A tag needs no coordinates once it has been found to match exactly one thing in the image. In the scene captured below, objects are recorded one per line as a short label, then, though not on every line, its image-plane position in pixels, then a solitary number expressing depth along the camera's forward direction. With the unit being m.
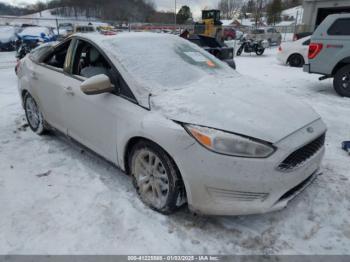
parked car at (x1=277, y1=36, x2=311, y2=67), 11.77
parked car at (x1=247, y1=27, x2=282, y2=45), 24.08
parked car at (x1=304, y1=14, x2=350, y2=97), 6.61
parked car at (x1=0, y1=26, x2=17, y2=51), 17.48
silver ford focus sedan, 2.14
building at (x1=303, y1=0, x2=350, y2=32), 21.73
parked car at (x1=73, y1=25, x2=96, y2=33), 16.86
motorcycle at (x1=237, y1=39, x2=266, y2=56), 17.73
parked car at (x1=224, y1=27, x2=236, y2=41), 32.78
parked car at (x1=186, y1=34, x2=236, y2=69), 10.01
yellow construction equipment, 18.83
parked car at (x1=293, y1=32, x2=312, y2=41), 14.79
